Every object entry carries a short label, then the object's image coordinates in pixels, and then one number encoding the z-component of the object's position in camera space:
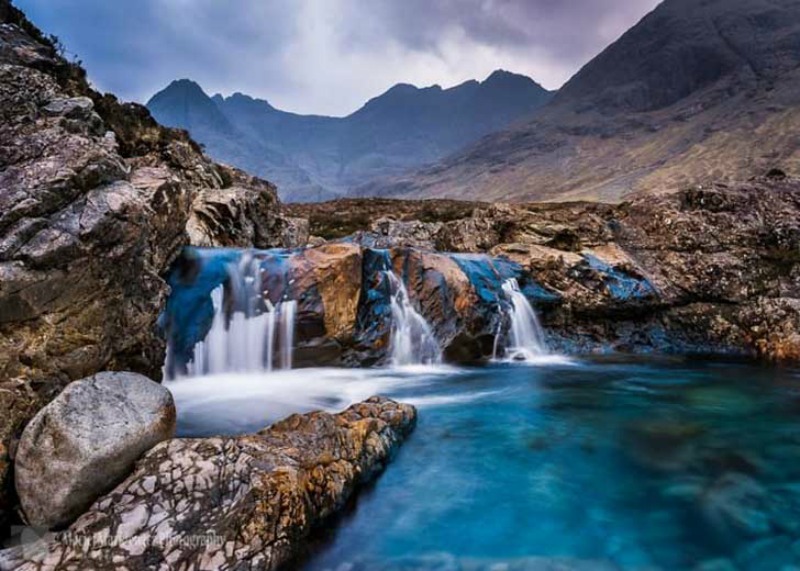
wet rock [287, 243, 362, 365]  10.61
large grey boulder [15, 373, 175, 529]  3.99
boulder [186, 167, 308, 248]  16.56
